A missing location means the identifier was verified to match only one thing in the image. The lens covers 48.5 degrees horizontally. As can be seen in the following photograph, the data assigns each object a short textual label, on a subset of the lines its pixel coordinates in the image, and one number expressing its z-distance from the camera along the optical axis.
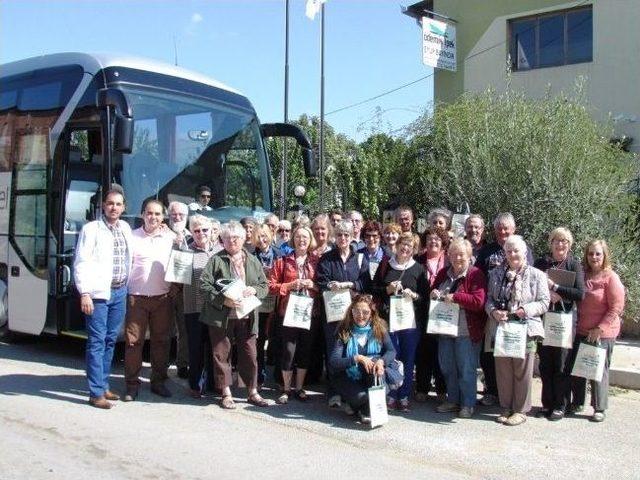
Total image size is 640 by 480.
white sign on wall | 18.06
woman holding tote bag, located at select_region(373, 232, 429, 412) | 6.30
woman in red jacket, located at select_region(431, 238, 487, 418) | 6.19
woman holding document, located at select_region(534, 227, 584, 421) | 6.07
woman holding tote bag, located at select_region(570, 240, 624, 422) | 6.12
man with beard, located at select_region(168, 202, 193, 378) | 6.82
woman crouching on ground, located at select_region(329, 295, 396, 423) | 5.99
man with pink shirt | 6.58
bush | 9.18
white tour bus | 7.77
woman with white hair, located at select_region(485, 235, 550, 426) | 6.00
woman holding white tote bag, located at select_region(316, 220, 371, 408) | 6.41
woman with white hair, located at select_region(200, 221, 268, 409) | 6.32
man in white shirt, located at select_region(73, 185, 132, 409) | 6.20
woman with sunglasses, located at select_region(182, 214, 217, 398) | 6.69
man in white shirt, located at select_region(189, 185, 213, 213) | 8.42
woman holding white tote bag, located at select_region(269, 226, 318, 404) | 6.66
